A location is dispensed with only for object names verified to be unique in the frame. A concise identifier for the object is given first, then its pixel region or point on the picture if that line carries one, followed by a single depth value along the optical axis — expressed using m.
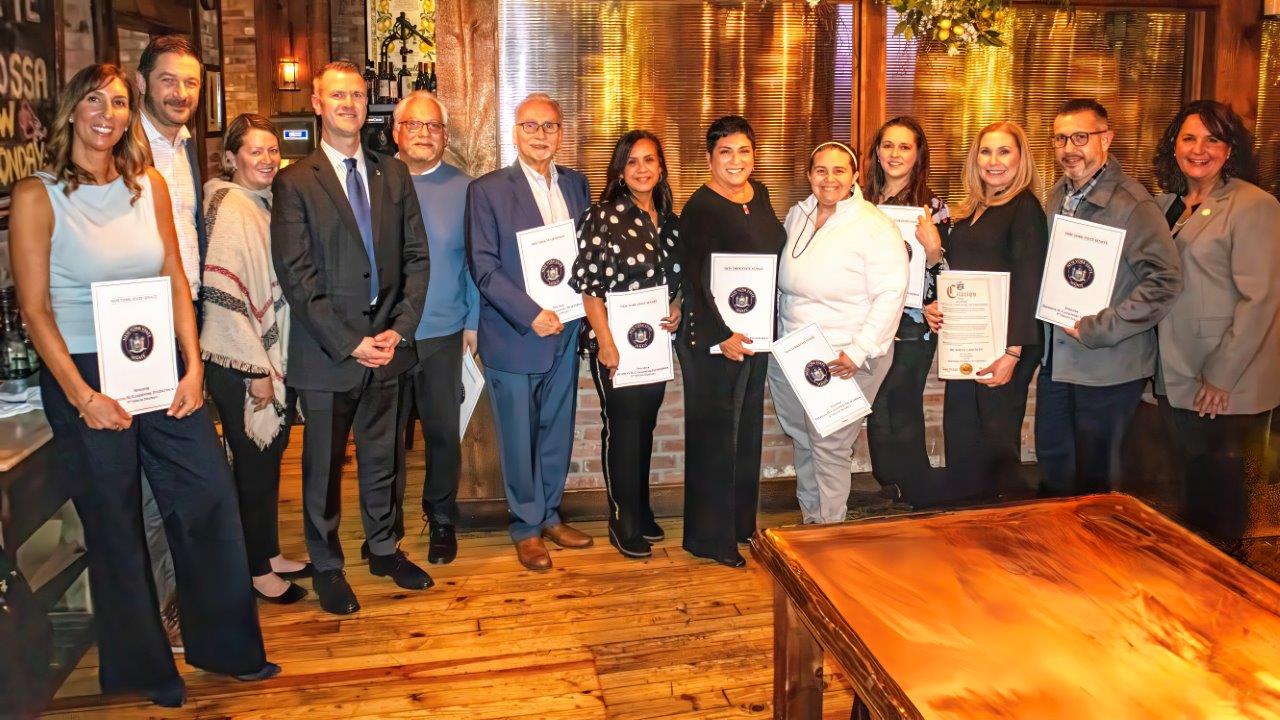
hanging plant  4.24
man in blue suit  3.91
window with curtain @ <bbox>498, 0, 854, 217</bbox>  4.34
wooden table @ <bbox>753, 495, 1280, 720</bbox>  1.63
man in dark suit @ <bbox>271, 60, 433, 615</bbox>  3.49
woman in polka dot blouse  3.86
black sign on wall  3.39
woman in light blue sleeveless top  2.66
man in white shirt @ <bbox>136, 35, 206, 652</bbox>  3.15
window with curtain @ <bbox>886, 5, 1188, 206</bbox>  4.62
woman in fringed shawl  3.34
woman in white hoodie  3.67
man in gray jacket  3.56
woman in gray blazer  3.56
